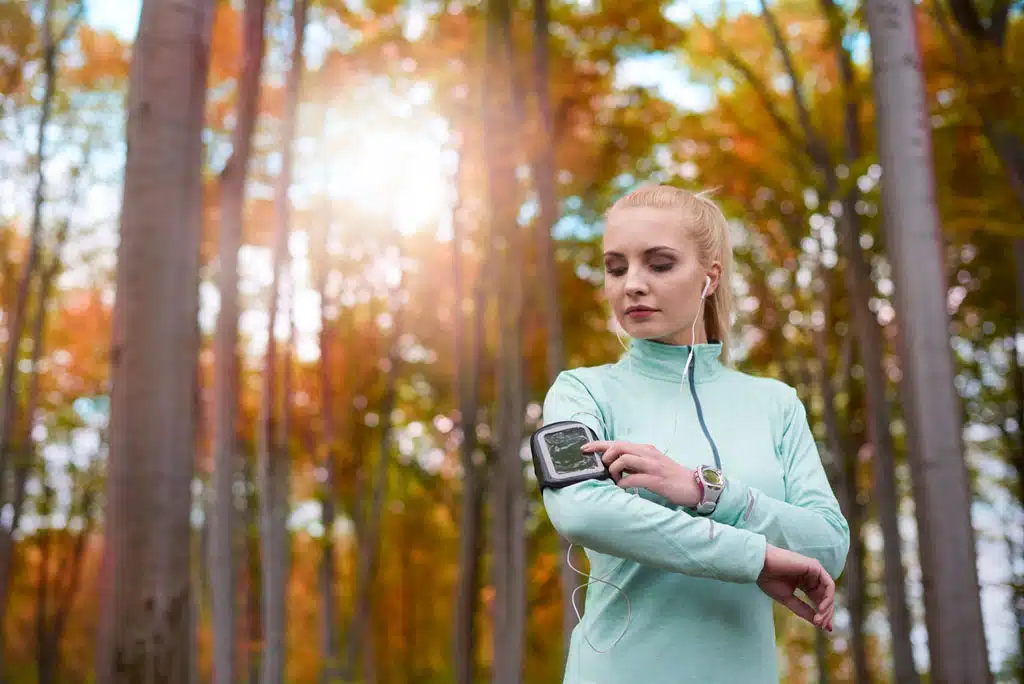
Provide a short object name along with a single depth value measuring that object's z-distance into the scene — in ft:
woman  4.48
